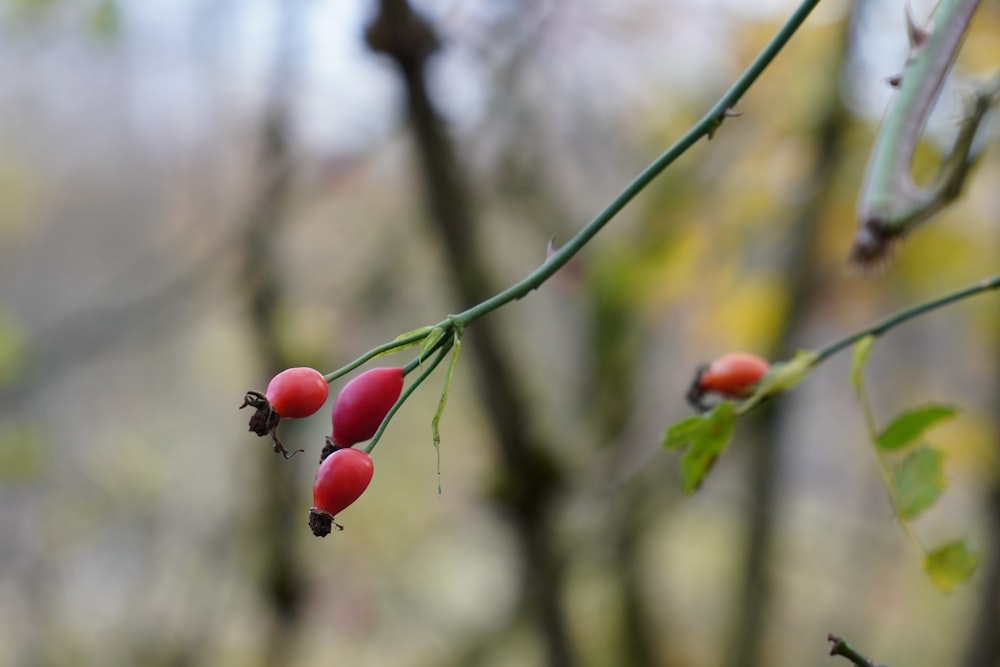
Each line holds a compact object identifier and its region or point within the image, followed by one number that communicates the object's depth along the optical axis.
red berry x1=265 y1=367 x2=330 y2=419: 0.71
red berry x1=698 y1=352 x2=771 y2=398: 0.79
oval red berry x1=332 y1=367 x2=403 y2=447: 0.72
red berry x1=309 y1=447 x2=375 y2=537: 0.72
